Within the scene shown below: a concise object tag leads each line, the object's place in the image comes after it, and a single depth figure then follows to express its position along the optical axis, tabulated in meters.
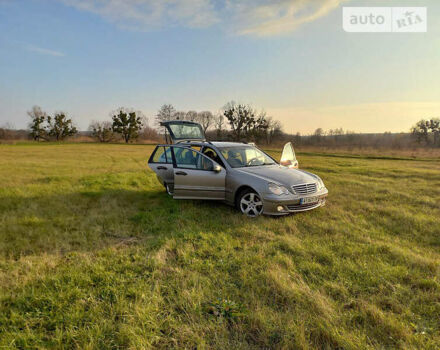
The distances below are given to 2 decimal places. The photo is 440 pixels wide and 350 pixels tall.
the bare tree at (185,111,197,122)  69.29
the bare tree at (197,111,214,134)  70.44
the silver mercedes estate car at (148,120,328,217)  5.03
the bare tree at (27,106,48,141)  58.66
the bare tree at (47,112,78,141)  59.59
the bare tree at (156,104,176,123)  68.50
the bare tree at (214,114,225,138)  60.47
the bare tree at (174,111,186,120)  68.31
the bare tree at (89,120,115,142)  61.03
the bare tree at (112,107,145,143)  61.75
